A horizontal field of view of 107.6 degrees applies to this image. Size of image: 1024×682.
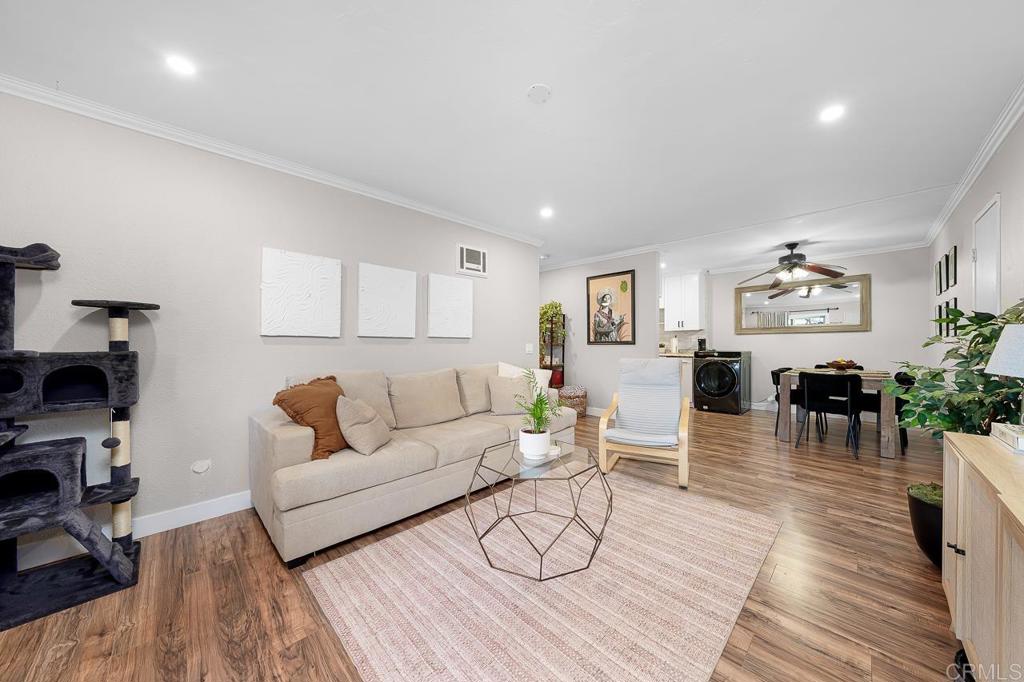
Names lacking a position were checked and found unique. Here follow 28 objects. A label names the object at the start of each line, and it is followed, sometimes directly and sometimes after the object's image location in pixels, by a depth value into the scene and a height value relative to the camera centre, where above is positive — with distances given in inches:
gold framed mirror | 217.5 +23.6
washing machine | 233.8 -24.1
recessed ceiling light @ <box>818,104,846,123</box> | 86.2 +54.4
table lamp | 50.4 -2.0
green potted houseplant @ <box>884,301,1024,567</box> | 67.3 -10.1
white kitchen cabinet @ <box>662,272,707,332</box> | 263.3 +30.4
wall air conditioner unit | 159.8 +35.1
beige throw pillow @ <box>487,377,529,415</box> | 139.2 -19.0
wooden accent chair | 119.3 -26.6
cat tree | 64.5 -24.1
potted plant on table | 84.6 -20.6
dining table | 146.3 -27.0
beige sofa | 78.5 -29.7
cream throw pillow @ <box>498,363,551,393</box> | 145.7 -12.3
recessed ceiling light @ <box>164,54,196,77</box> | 71.2 +53.3
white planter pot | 84.4 -23.2
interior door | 97.4 +24.2
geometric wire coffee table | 78.1 -45.3
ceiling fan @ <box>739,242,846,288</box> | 183.8 +40.5
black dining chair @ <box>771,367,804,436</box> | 171.3 -23.0
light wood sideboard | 36.7 -24.5
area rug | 54.5 -46.1
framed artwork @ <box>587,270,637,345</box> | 216.8 +20.2
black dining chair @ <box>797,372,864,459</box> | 153.1 -22.5
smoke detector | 79.4 +54.1
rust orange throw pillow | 89.0 -17.3
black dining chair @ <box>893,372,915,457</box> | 156.5 -24.2
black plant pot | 72.6 -36.3
